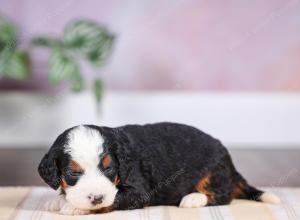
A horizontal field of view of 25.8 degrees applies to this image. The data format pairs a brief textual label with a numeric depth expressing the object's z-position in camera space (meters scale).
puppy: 1.55
